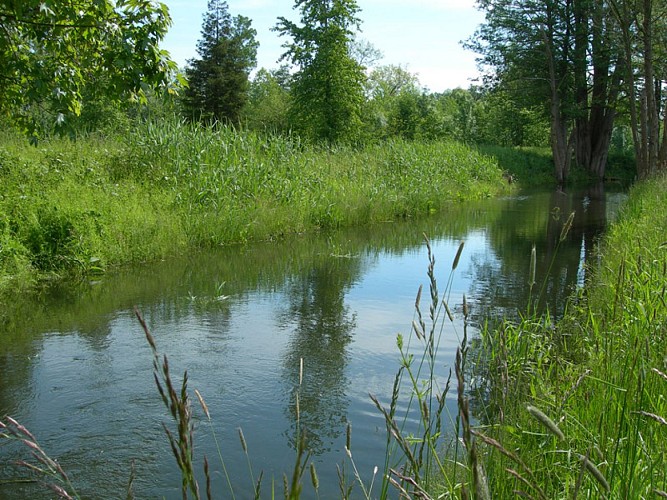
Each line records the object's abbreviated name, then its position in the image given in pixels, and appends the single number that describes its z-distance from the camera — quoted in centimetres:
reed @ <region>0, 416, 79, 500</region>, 385
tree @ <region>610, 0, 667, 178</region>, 1827
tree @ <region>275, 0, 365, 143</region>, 3023
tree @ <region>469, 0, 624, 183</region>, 3136
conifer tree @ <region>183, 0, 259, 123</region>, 4972
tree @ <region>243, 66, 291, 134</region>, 5399
